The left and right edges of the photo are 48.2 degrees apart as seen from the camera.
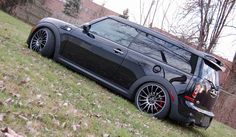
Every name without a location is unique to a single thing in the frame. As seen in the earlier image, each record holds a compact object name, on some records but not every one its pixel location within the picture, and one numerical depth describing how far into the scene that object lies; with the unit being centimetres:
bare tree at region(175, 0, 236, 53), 1381
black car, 507
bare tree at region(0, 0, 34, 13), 1631
